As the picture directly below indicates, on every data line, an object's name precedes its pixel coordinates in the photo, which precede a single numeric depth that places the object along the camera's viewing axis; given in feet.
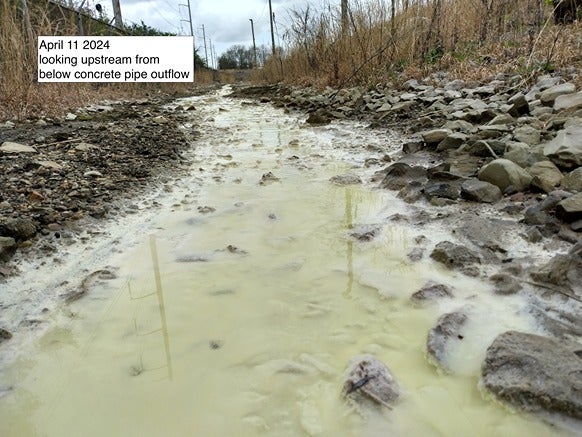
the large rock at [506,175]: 6.64
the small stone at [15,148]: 9.64
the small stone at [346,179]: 8.63
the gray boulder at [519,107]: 10.57
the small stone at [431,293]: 4.33
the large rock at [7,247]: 5.18
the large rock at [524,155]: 7.29
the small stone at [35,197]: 6.95
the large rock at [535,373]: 2.83
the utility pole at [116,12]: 44.16
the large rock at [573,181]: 5.98
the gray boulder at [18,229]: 5.59
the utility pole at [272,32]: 60.24
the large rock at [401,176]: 7.97
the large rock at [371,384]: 3.07
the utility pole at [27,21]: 16.63
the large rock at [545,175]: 6.31
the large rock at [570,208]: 5.11
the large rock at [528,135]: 8.30
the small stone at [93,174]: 8.55
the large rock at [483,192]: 6.59
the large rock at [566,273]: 4.02
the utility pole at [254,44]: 90.68
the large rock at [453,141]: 9.52
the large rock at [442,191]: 6.93
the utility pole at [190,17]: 82.74
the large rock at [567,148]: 6.52
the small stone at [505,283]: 4.27
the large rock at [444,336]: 3.49
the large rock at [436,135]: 10.00
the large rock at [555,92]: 10.21
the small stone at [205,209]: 7.25
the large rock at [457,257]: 4.81
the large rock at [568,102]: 8.91
